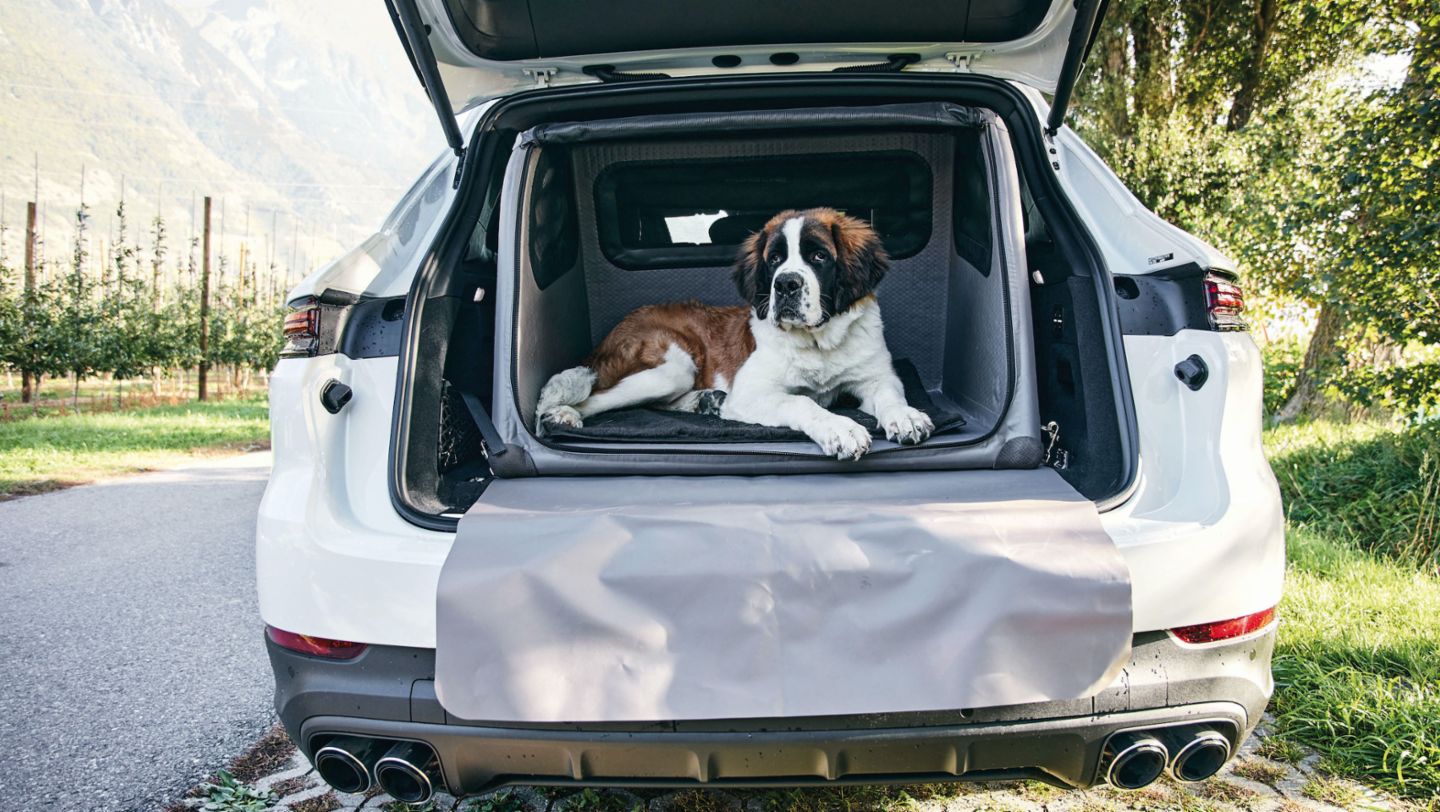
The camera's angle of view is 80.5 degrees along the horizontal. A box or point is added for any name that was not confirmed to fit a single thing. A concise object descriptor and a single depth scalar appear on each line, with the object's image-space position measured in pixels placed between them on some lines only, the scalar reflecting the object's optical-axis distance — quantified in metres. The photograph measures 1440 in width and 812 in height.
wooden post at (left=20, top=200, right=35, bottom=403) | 16.42
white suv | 1.66
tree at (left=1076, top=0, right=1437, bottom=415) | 8.81
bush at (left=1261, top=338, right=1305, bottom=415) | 9.67
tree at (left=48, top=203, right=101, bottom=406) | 15.40
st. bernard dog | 3.21
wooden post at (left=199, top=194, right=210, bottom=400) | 20.12
